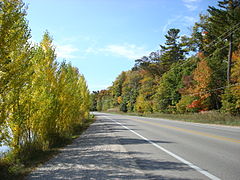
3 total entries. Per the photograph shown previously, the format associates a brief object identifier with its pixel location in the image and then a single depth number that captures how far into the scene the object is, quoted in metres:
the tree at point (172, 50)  55.75
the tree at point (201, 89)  32.06
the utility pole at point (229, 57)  27.42
